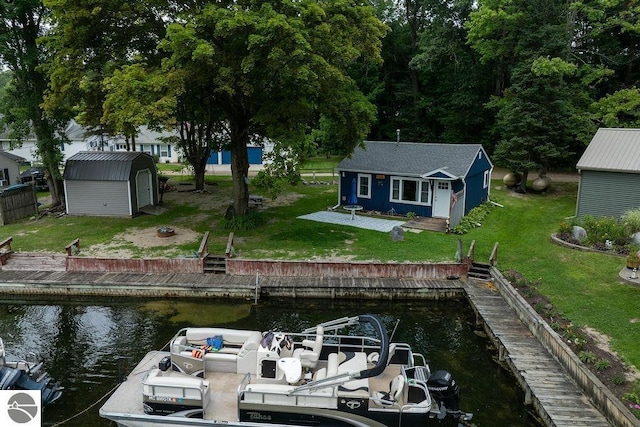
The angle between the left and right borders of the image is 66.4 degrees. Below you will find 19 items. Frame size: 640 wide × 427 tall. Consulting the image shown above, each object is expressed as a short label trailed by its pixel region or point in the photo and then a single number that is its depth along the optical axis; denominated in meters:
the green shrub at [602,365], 11.67
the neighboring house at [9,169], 33.81
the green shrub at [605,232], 20.44
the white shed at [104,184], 26.51
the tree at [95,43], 20.44
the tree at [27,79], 25.16
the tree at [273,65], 18.22
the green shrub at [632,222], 20.50
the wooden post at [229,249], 19.19
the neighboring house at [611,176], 22.61
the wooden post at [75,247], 19.92
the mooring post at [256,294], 17.72
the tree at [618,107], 29.75
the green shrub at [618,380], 11.03
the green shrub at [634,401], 9.98
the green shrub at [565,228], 22.04
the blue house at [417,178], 25.14
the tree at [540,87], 30.58
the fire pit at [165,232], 22.58
